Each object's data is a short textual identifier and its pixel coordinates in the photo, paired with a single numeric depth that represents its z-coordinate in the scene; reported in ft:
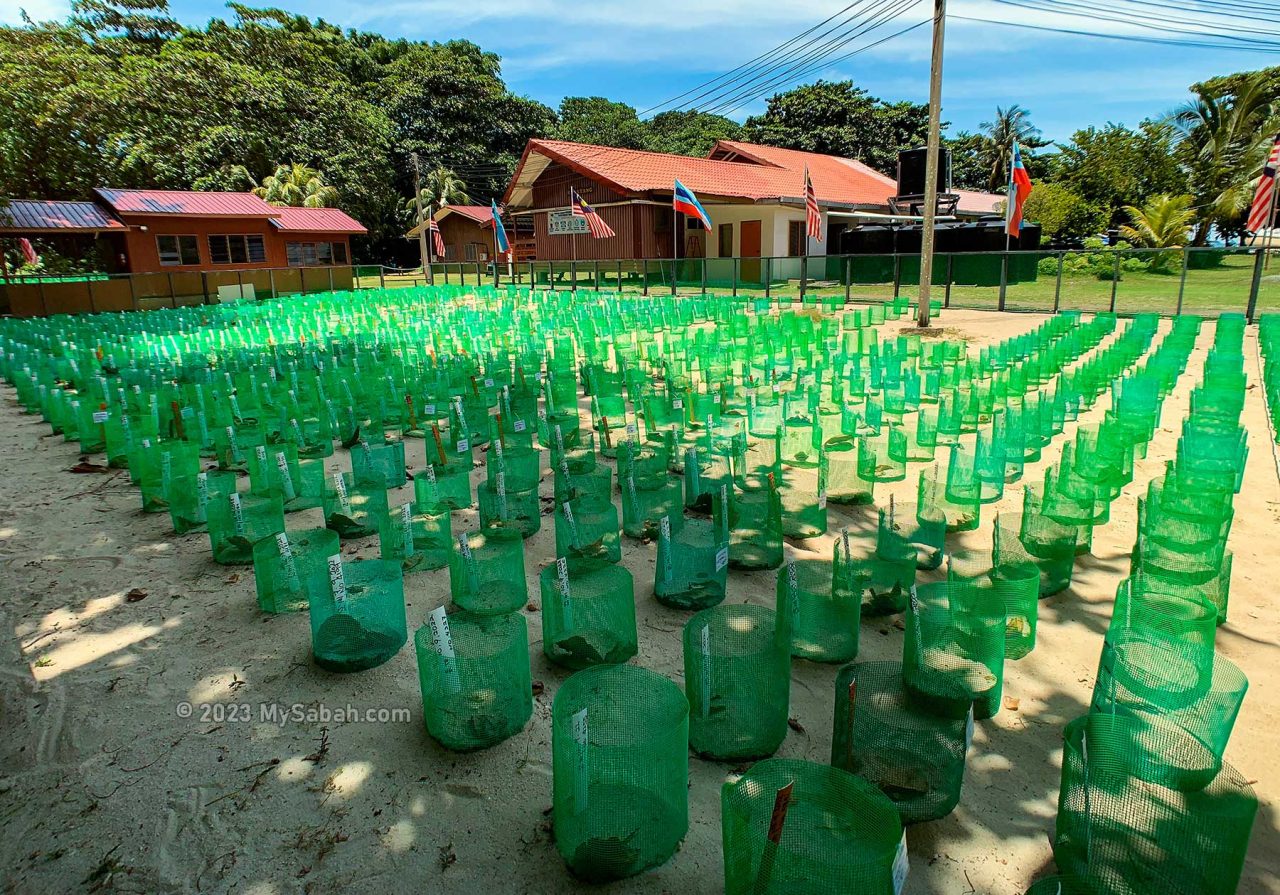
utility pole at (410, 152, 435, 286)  114.62
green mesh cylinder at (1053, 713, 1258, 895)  7.73
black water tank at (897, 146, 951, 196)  73.87
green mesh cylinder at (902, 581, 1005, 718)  10.89
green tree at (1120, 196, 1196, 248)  101.50
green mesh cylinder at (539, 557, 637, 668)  13.00
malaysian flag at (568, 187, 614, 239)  77.82
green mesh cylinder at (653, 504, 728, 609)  14.76
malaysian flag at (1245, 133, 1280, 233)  52.60
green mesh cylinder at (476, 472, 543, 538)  18.33
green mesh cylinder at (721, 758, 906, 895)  7.22
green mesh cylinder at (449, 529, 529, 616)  14.65
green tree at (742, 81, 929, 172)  164.86
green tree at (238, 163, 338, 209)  126.21
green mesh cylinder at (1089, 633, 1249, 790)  9.00
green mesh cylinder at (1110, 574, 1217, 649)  11.63
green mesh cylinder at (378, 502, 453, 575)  16.61
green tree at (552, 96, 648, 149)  232.32
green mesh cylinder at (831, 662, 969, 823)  9.36
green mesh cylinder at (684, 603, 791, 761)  10.69
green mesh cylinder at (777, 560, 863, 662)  12.92
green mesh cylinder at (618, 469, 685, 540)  18.24
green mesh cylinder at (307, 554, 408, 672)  12.87
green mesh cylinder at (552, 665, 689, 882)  8.61
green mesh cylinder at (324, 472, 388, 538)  18.35
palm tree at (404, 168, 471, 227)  162.09
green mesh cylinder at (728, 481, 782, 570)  16.49
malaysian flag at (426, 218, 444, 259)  110.50
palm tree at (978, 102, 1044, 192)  185.06
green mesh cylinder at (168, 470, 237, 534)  18.84
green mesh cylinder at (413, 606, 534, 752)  10.79
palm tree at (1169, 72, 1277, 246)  114.21
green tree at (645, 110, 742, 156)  209.97
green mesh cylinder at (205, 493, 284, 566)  17.16
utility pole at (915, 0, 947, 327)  47.98
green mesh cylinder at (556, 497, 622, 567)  16.44
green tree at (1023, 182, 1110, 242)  116.67
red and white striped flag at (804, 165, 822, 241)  62.54
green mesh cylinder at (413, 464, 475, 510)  19.99
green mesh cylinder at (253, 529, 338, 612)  14.76
